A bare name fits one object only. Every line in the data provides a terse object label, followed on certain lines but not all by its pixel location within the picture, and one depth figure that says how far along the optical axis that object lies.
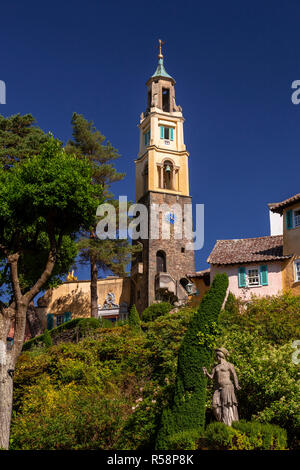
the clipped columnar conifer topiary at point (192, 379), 13.82
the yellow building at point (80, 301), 42.44
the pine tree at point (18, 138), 34.66
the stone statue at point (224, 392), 13.77
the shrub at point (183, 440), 13.07
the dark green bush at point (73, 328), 31.22
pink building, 29.97
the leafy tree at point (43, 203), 18.67
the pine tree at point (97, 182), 37.50
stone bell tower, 41.19
